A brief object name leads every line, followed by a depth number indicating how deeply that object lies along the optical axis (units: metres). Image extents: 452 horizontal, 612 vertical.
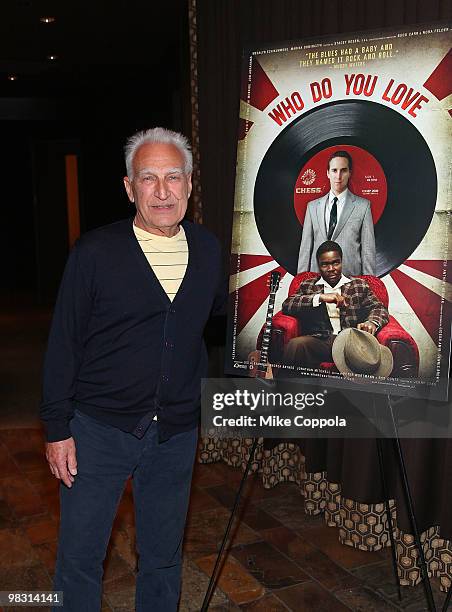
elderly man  1.67
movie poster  1.84
